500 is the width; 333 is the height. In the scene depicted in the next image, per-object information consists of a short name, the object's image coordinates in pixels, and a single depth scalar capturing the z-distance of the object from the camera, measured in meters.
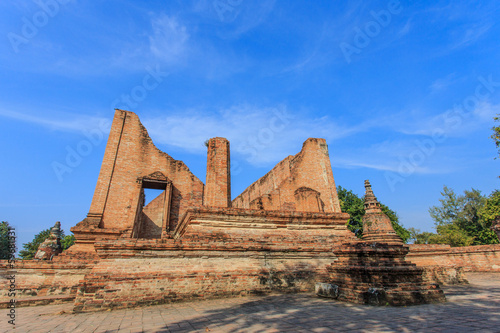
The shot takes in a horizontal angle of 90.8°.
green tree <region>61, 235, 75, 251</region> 29.35
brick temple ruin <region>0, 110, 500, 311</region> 4.62
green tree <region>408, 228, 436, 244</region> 34.30
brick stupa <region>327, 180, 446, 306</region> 4.23
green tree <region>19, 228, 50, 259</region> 29.12
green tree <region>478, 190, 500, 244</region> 22.00
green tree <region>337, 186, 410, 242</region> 24.55
